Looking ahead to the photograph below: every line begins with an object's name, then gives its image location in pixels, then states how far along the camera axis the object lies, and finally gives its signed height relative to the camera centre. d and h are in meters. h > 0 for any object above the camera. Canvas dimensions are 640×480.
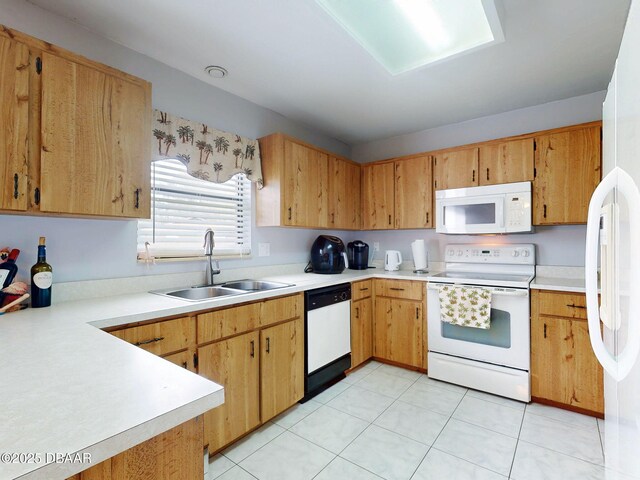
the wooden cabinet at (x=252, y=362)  1.69 -0.71
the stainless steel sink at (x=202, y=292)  2.06 -0.32
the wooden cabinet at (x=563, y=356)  2.10 -0.79
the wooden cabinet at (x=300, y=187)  2.61 +0.52
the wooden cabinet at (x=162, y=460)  0.56 -0.41
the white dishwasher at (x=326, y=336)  2.32 -0.73
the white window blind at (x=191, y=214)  2.11 +0.23
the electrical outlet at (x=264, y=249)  2.75 -0.04
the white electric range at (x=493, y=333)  2.31 -0.71
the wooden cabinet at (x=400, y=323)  2.79 -0.73
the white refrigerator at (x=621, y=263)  0.62 -0.05
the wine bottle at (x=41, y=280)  1.49 -0.17
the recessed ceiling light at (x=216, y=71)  2.16 +1.22
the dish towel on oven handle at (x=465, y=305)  2.39 -0.49
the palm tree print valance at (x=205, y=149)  2.06 +0.69
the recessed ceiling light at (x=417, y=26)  1.50 +1.14
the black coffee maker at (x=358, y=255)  3.48 -0.12
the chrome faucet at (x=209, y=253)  2.24 -0.07
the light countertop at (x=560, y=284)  2.15 -0.29
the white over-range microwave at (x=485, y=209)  2.55 +0.30
